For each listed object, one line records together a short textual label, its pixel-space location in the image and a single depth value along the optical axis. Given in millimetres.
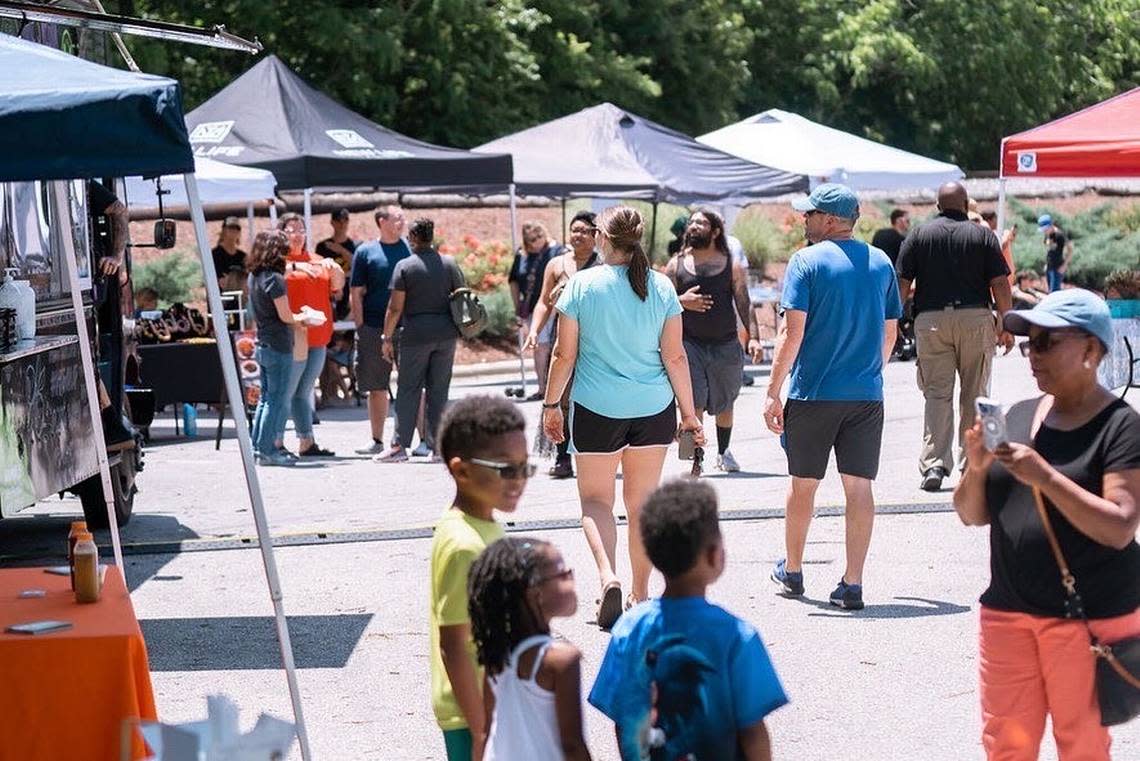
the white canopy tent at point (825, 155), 23719
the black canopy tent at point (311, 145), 18172
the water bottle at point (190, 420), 17406
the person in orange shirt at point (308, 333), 15016
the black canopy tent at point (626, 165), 20734
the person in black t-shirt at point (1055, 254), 28969
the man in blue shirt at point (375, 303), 15383
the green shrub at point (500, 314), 24797
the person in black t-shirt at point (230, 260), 19234
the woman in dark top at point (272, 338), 14273
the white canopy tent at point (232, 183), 17547
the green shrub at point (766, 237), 30438
